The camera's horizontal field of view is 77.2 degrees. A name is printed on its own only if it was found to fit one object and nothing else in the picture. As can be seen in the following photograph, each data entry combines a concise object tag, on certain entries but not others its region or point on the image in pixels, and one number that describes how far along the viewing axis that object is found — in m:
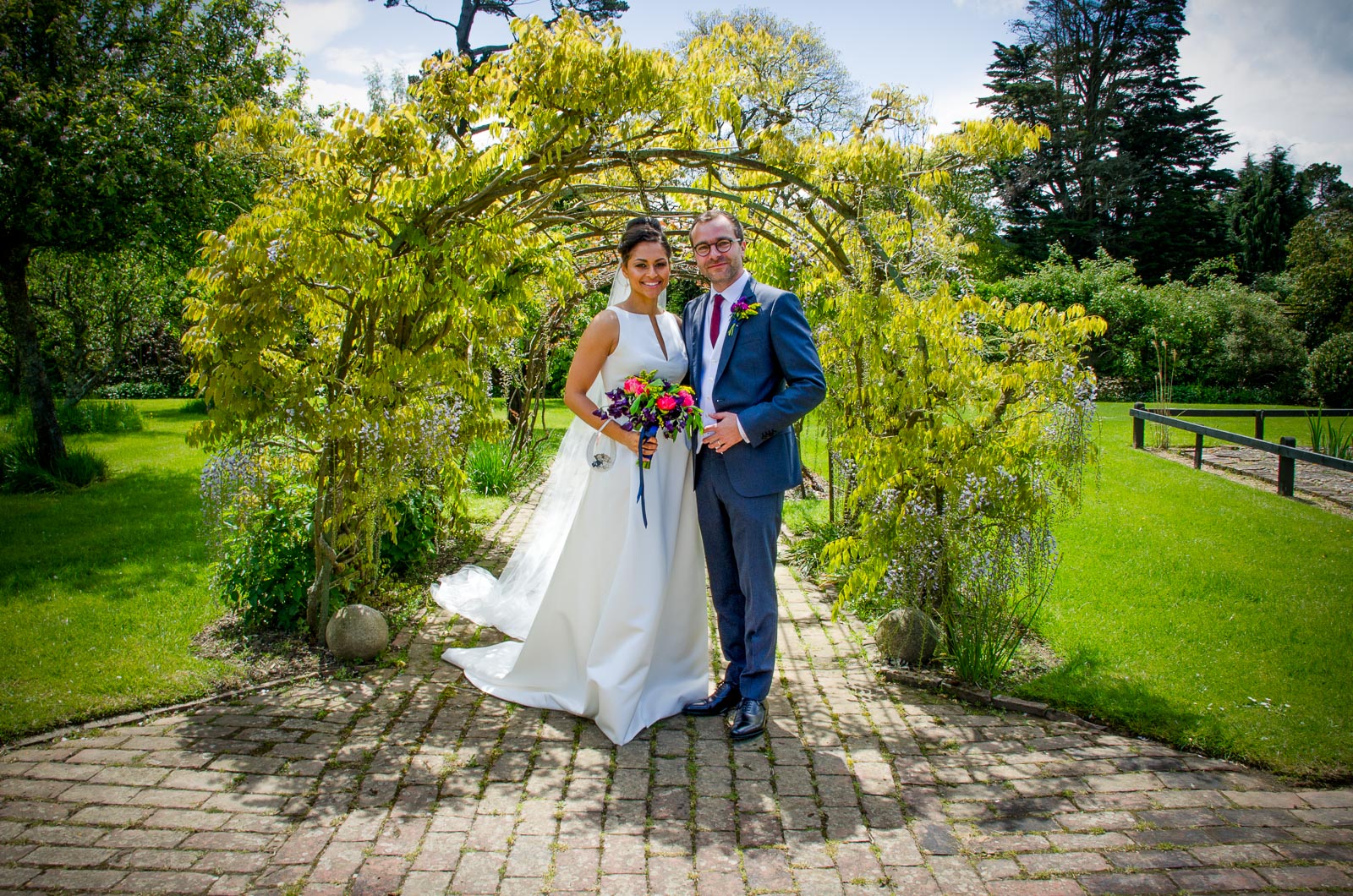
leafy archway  4.36
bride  3.98
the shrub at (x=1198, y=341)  19.95
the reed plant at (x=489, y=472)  9.70
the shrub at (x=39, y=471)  9.51
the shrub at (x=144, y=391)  21.39
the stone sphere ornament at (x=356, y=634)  4.67
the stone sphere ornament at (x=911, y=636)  4.68
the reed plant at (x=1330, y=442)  10.34
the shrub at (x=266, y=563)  5.07
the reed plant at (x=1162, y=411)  13.13
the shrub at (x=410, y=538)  6.30
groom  3.79
